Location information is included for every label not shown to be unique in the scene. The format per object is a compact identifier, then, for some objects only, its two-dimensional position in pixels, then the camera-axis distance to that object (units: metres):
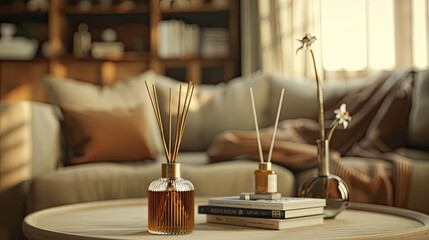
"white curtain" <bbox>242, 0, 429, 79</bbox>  4.81
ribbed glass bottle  1.67
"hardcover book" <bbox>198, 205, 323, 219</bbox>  1.74
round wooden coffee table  1.65
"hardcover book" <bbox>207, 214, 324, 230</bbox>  1.74
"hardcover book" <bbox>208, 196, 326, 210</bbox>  1.75
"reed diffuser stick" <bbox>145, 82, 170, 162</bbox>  1.71
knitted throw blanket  2.76
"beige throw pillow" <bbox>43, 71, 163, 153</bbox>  3.30
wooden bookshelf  5.32
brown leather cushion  3.03
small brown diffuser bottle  1.83
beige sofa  2.74
